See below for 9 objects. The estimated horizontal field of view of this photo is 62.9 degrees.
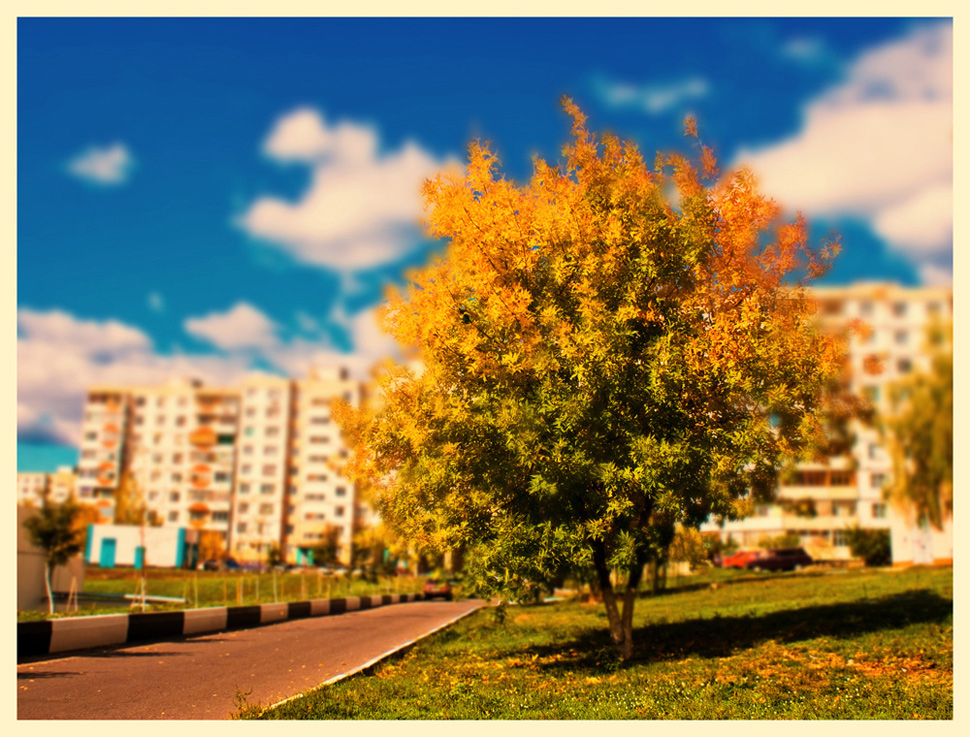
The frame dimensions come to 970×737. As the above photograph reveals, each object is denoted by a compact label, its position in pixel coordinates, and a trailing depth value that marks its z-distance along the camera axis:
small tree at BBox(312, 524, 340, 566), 88.95
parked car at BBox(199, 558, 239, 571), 79.31
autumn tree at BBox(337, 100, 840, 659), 10.04
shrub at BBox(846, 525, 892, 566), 38.53
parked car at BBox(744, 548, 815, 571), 49.38
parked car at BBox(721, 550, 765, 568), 52.76
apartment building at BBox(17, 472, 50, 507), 172.62
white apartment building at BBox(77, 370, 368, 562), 103.06
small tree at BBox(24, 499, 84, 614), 31.95
